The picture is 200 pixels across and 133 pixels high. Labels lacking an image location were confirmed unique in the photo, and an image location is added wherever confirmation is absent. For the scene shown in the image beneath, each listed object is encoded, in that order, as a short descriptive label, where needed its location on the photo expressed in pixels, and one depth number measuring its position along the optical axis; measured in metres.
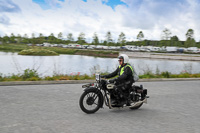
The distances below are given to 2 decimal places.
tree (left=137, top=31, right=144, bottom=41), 112.51
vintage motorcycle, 5.61
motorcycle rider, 5.89
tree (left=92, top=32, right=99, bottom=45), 118.25
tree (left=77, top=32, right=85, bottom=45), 123.88
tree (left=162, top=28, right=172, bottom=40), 101.09
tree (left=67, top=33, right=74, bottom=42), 131.89
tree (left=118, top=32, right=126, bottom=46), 114.49
